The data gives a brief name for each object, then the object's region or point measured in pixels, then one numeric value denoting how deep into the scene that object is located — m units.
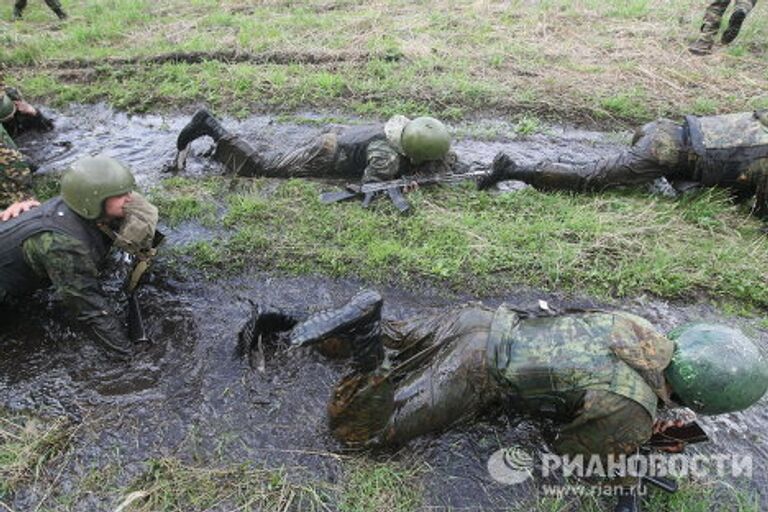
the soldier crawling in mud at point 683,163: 5.29
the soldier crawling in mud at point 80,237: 3.71
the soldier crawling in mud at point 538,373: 2.81
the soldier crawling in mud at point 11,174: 5.09
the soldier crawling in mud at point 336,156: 5.75
